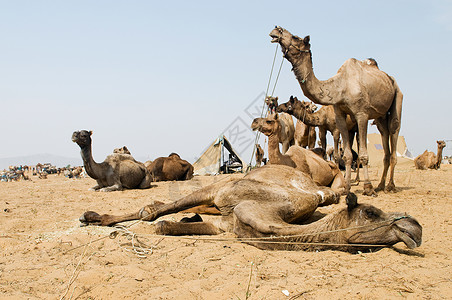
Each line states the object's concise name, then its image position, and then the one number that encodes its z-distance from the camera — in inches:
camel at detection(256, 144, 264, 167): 499.2
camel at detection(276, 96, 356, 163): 445.7
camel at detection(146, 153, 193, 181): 567.2
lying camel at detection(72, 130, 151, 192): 417.7
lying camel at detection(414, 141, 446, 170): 662.5
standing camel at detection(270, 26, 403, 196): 301.7
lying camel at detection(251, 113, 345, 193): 299.3
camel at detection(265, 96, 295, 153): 546.9
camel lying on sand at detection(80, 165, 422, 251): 129.3
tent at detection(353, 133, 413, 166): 863.1
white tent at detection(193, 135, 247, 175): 752.3
